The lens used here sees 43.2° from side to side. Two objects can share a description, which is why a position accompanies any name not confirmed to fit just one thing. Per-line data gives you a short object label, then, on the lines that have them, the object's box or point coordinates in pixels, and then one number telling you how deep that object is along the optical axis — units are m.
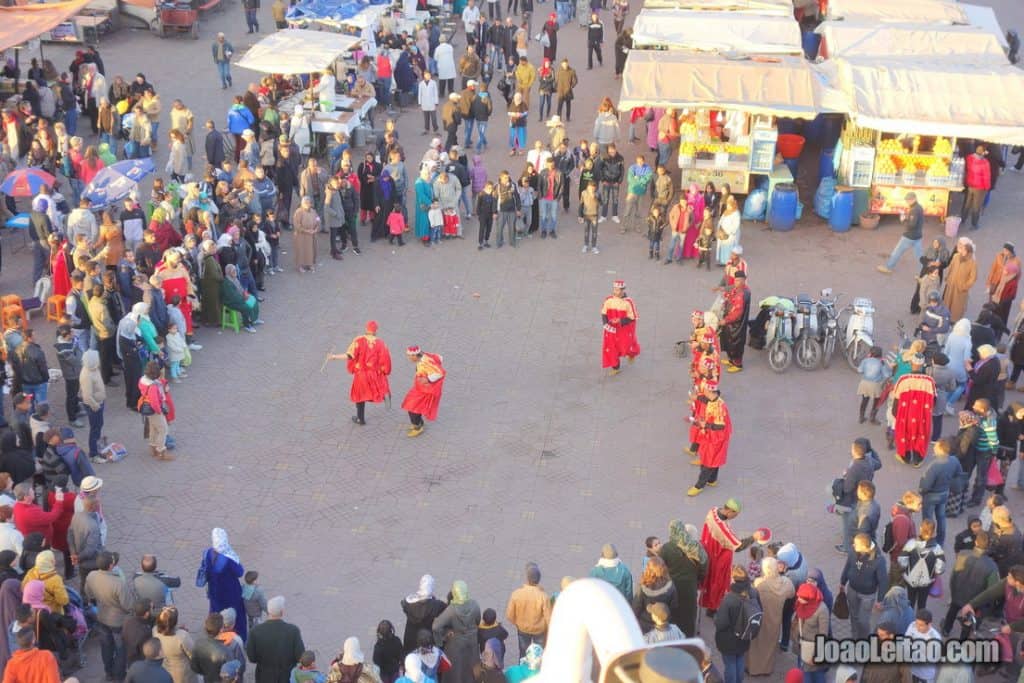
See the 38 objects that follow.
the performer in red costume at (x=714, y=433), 13.77
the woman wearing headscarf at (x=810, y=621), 11.11
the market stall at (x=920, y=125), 21.31
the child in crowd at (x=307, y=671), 10.14
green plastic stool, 18.00
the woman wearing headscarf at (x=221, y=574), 11.45
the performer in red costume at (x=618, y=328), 16.52
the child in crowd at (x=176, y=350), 16.34
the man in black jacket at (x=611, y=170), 21.25
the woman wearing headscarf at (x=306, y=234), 19.52
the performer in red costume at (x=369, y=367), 15.18
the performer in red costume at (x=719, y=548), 12.05
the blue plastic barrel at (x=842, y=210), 21.73
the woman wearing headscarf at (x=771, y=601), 11.37
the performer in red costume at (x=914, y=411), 14.63
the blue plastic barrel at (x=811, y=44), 30.37
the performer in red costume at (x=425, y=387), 15.05
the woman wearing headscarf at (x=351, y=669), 9.85
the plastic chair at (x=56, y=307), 17.26
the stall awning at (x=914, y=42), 24.39
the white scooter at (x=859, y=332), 17.14
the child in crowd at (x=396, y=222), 20.89
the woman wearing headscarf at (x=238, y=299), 17.69
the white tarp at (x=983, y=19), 26.38
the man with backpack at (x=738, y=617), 10.98
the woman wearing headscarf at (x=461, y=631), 10.49
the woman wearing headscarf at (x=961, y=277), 17.94
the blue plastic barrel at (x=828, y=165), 22.72
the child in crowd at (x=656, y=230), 20.27
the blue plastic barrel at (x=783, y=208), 21.72
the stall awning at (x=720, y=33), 24.77
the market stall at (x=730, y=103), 21.91
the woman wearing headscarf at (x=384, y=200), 20.73
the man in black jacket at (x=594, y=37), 30.05
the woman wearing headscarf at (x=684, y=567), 11.59
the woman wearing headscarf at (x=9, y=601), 10.68
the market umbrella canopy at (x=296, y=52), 24.16
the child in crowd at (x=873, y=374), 15.57
